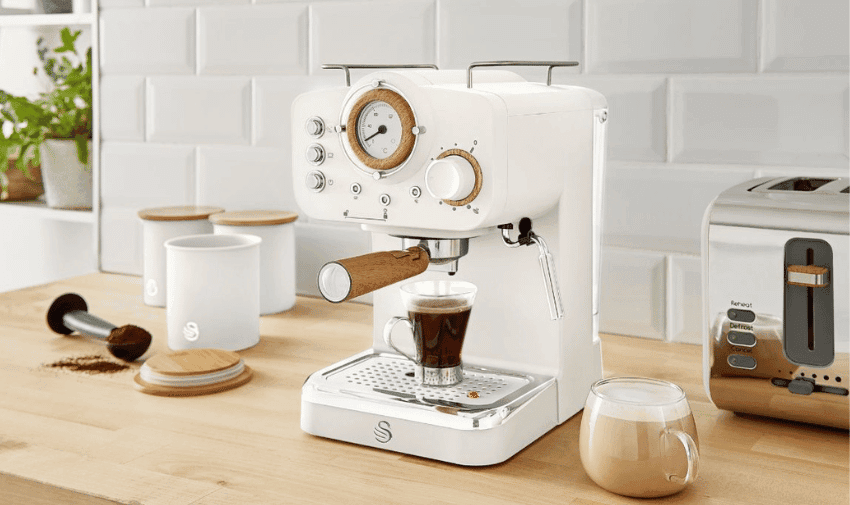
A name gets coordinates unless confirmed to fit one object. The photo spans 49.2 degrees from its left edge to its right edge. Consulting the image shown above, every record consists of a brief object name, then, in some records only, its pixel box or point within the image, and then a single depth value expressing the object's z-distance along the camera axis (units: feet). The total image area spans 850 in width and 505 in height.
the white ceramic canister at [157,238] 4.65
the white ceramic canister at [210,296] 3.83
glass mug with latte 2.46
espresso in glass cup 2.91
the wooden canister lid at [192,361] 3.38
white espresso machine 2.64
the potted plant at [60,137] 5.53
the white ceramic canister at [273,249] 4.49
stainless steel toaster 2.79
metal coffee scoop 3.76
